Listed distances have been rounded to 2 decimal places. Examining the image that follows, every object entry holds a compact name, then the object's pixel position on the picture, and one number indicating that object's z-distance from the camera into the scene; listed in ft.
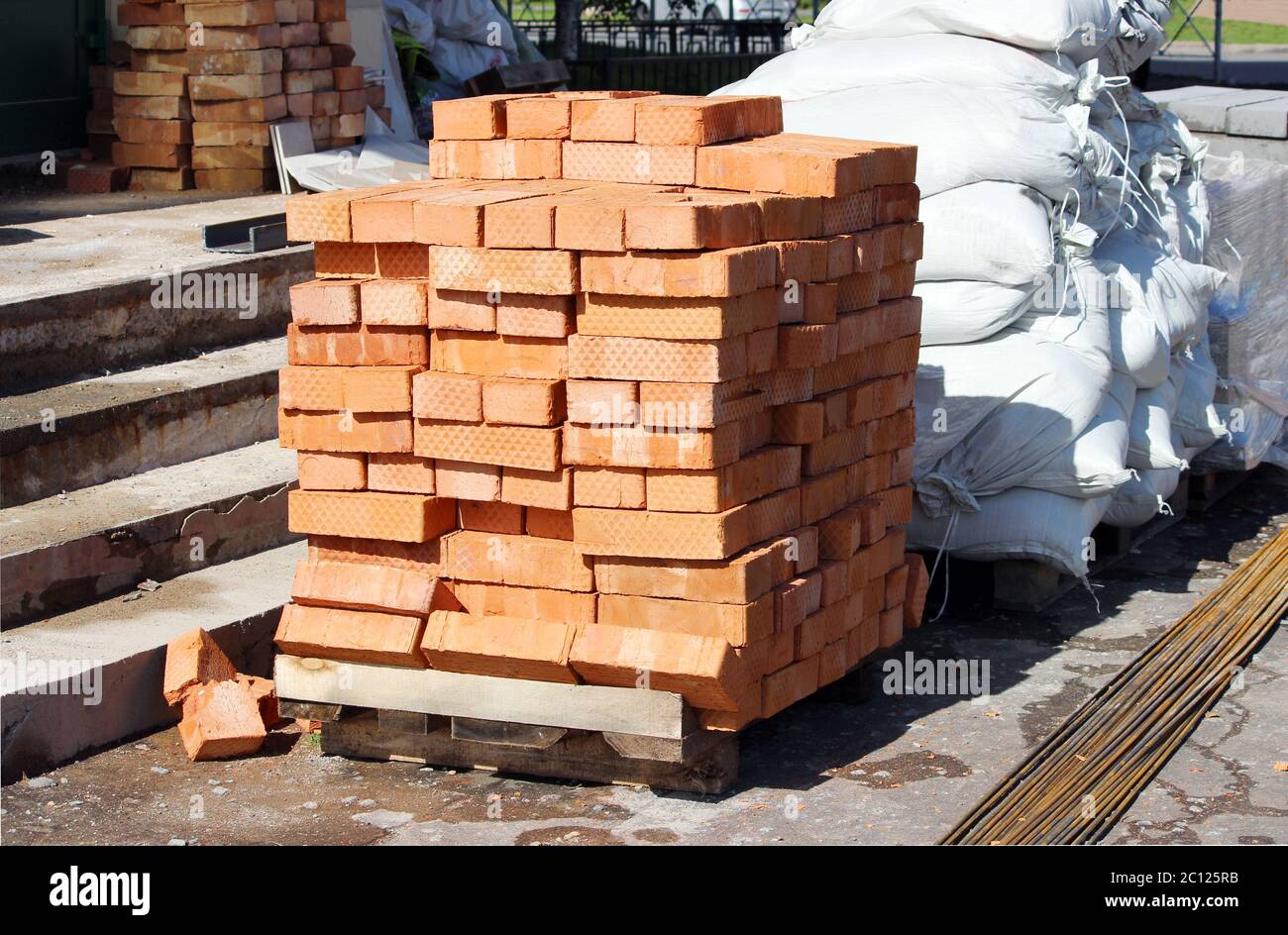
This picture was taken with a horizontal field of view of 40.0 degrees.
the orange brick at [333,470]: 18.44
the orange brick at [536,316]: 17.33
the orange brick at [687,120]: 18.43
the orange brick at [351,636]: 18.11
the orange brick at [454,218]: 17.39
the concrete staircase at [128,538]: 18.81
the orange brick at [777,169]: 18.19
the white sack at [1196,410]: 27.37
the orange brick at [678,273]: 16.62
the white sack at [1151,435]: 25.35
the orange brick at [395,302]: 17.93
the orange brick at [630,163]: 18.51
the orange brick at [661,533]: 17.15
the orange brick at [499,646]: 17.58
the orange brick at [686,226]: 16.63
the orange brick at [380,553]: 18.49
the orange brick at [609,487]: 17.30
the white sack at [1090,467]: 23.38
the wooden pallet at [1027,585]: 24.31
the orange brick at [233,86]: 33.50
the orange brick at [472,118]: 19.42
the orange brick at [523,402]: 17.39
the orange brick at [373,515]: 18.20
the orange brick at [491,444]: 17.49
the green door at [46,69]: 33.58
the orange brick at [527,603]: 17.89
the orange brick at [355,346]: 18.16
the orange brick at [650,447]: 17.01
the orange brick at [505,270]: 17.15
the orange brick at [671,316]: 16.76
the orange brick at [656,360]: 16.85
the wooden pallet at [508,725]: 17.53
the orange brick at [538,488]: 17.61
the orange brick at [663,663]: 17.08
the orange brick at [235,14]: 32.89
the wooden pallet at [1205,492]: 29.22
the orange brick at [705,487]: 17.13
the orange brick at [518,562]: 17.84
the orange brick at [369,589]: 18.19
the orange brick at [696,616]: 17.29
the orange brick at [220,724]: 18.90
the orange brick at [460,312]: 17.65
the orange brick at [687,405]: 16.90
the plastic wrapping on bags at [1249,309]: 29.19
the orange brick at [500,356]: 17.49
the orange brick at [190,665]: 18.99
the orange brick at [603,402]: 17.15
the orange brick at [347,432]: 18.13
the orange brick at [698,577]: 17.28
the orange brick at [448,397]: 17.71
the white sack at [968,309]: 23.89
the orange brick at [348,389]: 17.98
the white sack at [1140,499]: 25.48
